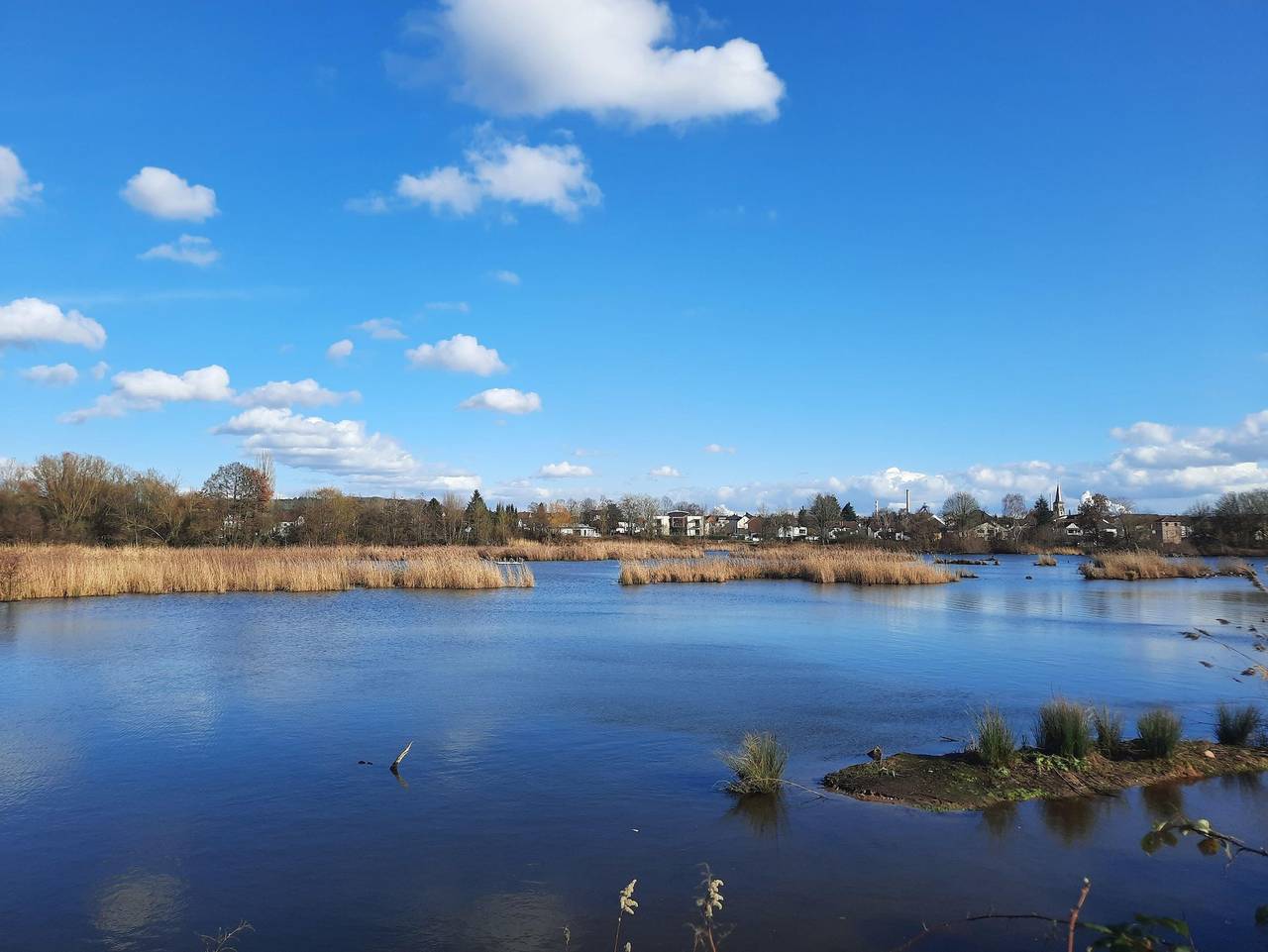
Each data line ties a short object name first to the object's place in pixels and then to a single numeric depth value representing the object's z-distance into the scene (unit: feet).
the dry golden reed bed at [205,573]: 80.53
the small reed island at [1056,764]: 24.50
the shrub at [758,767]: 24.54
